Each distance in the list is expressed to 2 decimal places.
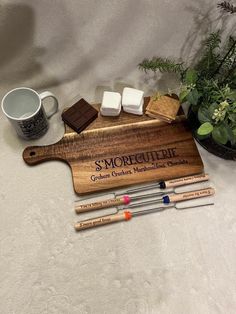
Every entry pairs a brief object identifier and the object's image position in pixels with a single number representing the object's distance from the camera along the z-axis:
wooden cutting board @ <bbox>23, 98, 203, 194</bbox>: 0.71
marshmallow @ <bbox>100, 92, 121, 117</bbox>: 0.74
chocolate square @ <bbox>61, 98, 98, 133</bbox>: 0.74
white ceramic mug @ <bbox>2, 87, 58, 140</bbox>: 0.69
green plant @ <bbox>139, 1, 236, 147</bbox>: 0.64
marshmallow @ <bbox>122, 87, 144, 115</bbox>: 0.74
